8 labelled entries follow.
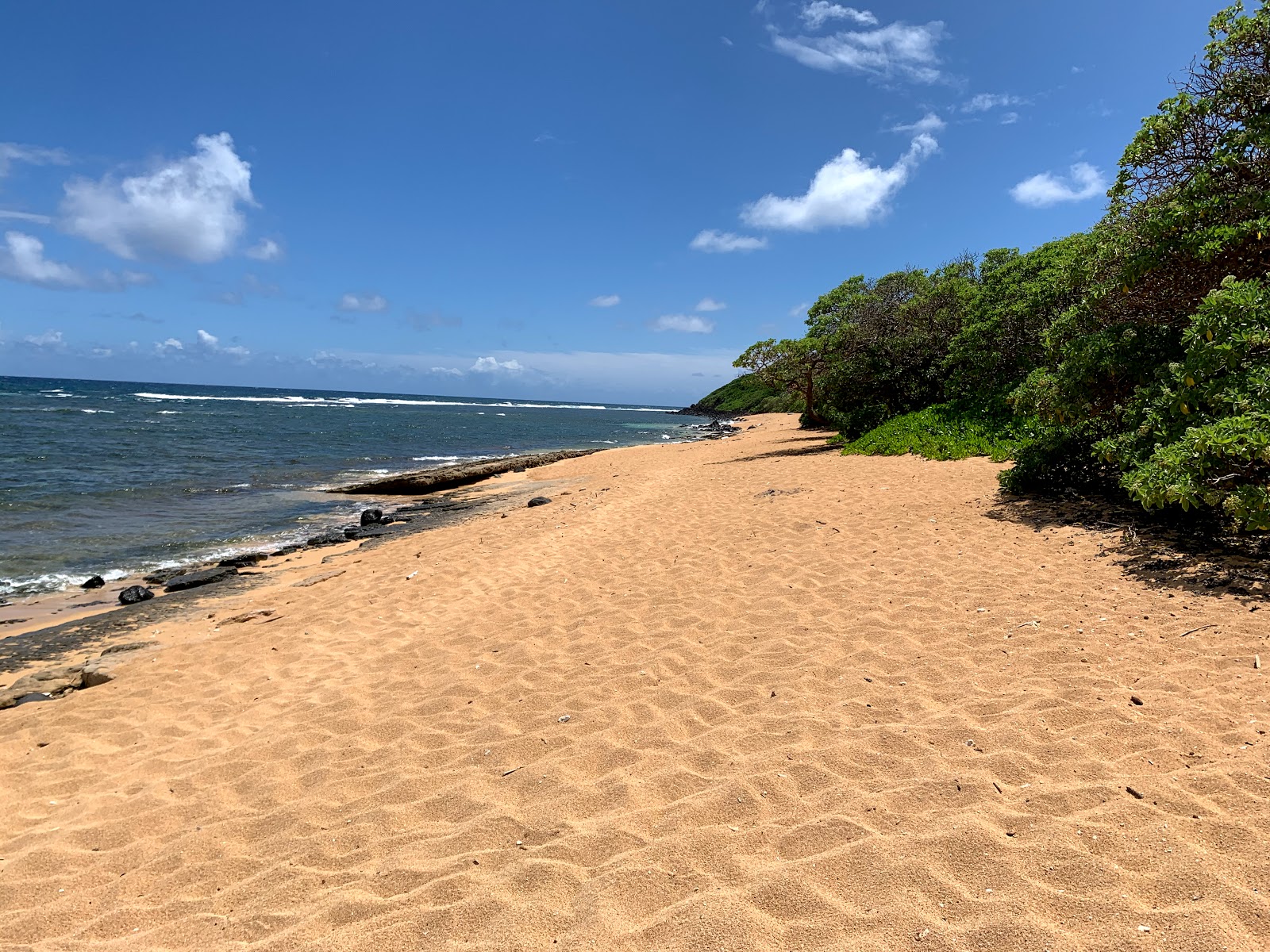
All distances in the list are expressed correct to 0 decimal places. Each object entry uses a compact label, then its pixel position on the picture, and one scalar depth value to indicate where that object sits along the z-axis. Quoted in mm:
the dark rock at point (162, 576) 9656
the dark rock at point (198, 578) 9258
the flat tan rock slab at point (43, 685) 5582
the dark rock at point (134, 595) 8602
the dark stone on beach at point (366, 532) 12492
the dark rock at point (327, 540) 11972
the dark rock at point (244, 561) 10375
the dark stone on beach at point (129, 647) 6645
